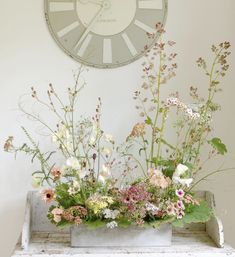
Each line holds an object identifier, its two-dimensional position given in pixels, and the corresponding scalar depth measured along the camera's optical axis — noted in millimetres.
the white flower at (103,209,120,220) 1749
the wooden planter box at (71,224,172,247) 1801
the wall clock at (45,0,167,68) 2164
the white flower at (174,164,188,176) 1738
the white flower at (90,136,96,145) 1826
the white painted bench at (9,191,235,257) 1745
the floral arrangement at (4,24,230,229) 1734
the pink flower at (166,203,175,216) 1723
